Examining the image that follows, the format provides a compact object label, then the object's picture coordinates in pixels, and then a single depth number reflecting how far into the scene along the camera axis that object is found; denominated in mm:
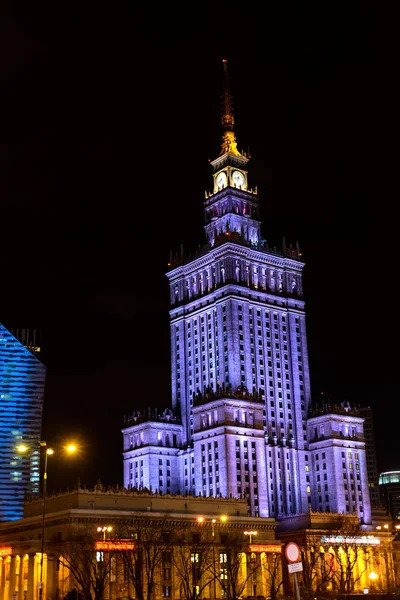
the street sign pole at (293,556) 36219
